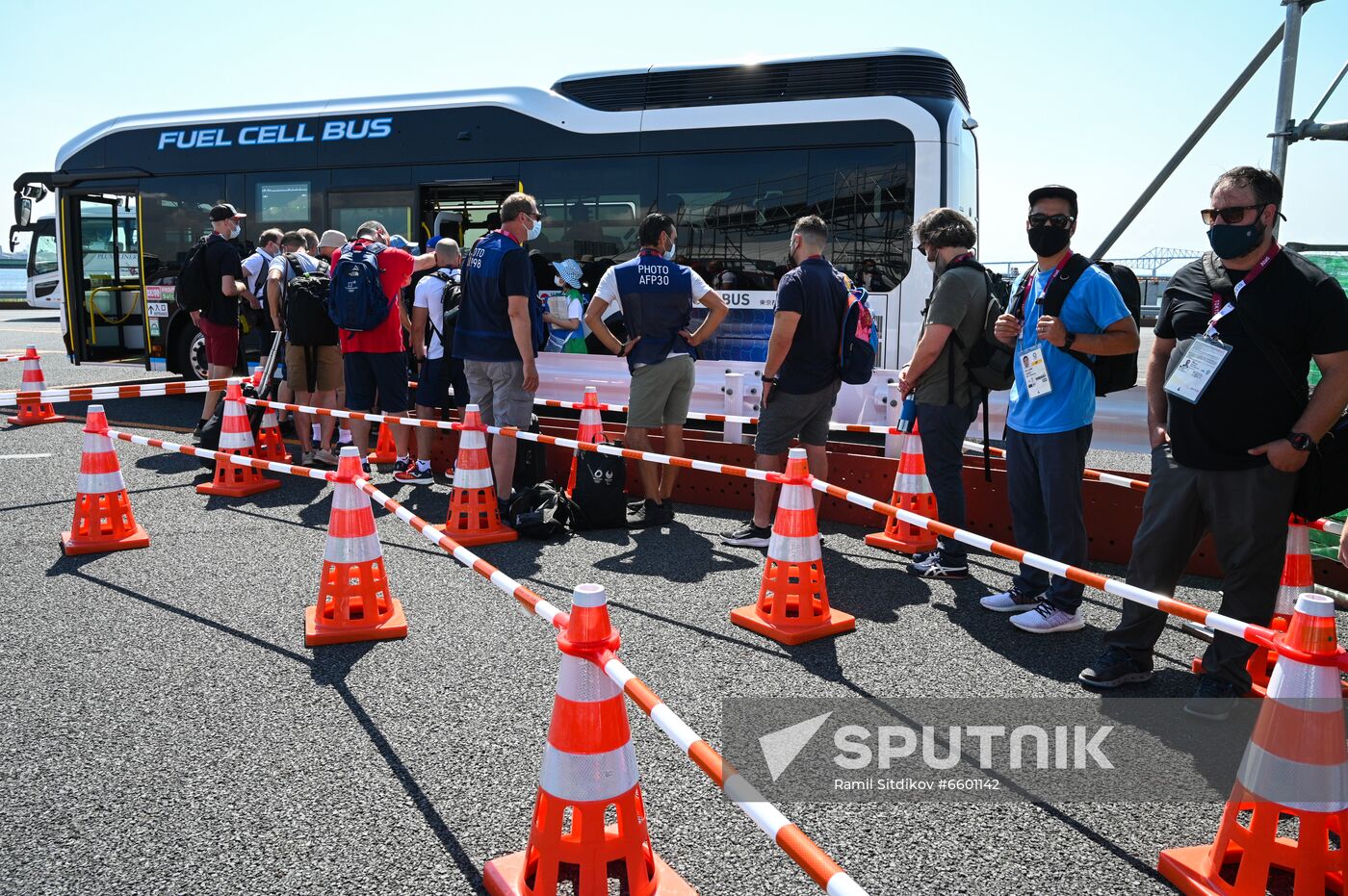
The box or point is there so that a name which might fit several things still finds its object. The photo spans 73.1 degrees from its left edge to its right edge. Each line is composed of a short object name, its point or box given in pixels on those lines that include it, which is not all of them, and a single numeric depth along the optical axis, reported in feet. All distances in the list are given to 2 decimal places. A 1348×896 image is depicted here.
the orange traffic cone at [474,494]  20.16
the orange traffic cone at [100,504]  18.88
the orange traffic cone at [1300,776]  7.32
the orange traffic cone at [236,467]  24.16
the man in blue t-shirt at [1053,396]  13.47
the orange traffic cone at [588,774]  7.21
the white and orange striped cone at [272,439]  27.07
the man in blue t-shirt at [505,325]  20.13
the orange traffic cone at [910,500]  19.92
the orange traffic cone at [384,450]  28.78
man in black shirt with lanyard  10.66
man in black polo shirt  18.54
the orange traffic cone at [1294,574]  13.48
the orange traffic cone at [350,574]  14.15
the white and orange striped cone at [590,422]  22.20
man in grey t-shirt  16.33
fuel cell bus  29.43
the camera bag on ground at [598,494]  21.18
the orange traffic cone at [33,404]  35.60
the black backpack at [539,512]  20.29
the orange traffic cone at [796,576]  14.39
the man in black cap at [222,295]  28.86
